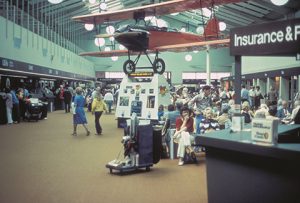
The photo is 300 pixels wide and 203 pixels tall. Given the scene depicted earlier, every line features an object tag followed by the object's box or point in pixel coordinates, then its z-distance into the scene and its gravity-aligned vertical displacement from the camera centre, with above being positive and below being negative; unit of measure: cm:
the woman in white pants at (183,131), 710 -70
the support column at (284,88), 1812 +55
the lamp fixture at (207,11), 1372 +343
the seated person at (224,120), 782 -50
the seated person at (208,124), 805 -59
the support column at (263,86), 2344 +84
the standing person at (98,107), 1174 -32
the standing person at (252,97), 1880 +8
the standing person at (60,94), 2256 +21
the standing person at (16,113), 1541 -70
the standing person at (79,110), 1117 -41
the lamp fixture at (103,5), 1543 +402
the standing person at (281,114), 1021 -44
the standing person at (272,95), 1640 +17
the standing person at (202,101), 937 -7
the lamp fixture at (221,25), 1513 +311
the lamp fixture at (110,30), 1426 +274
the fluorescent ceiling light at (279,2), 685 +188
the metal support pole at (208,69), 2009 +172
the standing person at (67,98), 2107 -4
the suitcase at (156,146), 666 -91
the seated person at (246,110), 748 -26
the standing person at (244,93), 1684 +26
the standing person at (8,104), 1409 -28
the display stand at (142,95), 1234 +10
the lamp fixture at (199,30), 1770 +340
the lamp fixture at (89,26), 1547 +313
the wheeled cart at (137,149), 632 -92
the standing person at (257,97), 1858 +8
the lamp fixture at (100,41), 1594 +255
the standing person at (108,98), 2192 -3
